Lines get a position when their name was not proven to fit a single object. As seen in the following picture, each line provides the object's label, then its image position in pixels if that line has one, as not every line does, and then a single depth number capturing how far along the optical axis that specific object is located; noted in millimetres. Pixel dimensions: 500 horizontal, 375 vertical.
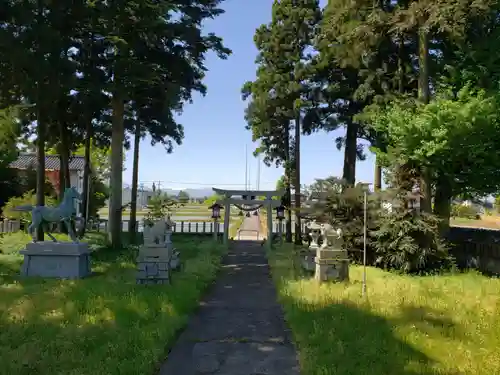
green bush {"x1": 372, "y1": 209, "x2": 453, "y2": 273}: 14148
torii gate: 23938
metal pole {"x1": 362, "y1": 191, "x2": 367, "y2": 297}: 9992
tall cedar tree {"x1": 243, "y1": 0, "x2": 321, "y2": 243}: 21422
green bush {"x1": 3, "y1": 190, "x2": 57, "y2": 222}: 25750
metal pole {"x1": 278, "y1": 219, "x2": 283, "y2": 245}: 25969
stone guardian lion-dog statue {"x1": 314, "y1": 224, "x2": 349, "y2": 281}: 11906
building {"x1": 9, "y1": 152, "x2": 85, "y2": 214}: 39875
